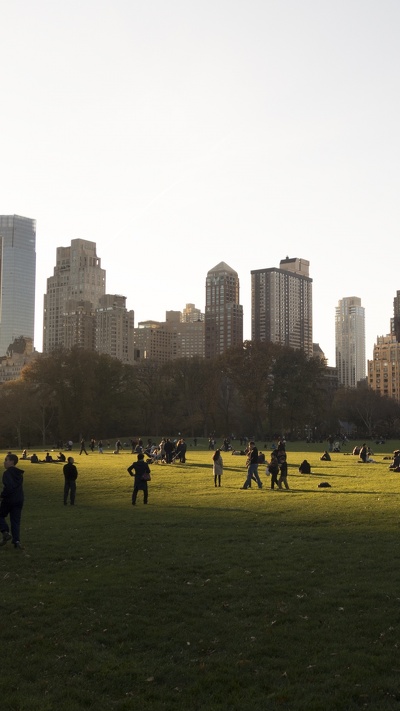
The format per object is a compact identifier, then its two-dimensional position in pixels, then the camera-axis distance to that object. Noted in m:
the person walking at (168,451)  46.09
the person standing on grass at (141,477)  23.62
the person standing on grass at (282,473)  27.66
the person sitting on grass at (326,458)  46.00
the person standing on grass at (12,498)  15.13
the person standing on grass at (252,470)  28.05
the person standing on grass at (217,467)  29.04
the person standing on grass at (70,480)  24.58
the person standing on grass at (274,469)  27.75
